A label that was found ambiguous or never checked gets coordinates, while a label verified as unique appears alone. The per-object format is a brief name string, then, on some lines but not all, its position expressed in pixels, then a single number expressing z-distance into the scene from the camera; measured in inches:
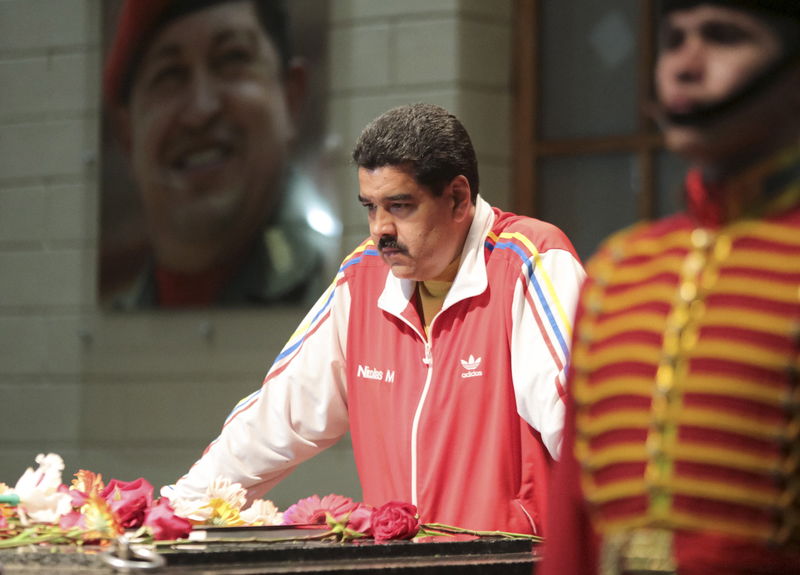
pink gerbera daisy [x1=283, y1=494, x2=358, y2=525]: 167.6
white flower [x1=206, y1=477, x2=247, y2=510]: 178.9
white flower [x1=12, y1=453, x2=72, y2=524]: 162.6
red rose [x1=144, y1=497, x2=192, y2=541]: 152.0
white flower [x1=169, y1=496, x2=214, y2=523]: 165.9
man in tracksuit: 193.2
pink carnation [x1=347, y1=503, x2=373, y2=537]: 159.9
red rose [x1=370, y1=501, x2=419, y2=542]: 159.0
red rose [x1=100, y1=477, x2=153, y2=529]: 159.8
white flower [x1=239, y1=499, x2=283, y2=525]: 176.4
